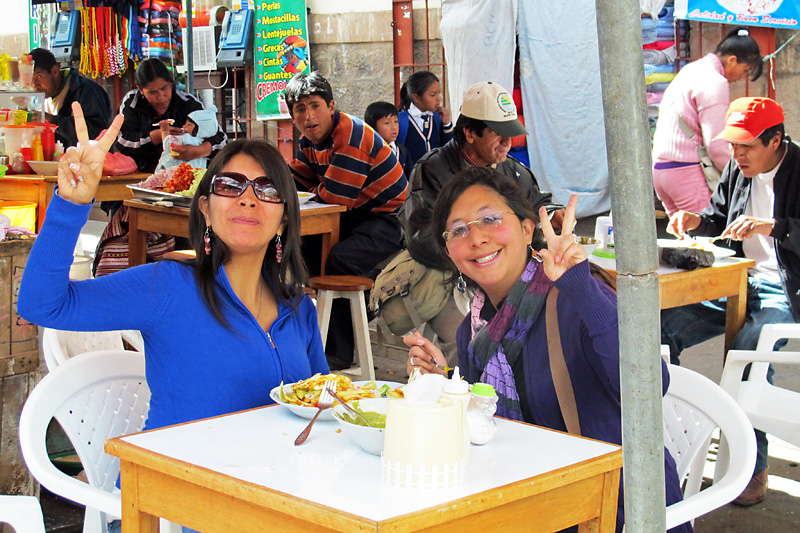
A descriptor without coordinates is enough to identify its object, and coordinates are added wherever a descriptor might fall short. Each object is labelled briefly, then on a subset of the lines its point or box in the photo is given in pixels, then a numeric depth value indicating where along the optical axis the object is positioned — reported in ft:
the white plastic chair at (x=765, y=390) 10.58
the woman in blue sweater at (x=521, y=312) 6.42
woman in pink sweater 20.04
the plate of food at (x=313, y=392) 6.22
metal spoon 5.60
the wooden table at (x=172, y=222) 15.83
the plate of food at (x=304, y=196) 16.33
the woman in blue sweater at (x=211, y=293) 6.74
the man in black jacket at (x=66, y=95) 23.03
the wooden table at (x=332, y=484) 4.57
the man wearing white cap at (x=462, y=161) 13.82
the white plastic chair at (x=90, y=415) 6.51
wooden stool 15.56
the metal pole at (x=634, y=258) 3.94
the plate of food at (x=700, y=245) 12.92
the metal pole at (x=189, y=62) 26.32
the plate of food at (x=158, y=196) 15.49
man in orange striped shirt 16.90
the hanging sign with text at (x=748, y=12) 23.38
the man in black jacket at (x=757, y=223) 12.71
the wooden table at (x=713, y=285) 12.03
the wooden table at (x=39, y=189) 16.61
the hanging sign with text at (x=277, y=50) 34.39
